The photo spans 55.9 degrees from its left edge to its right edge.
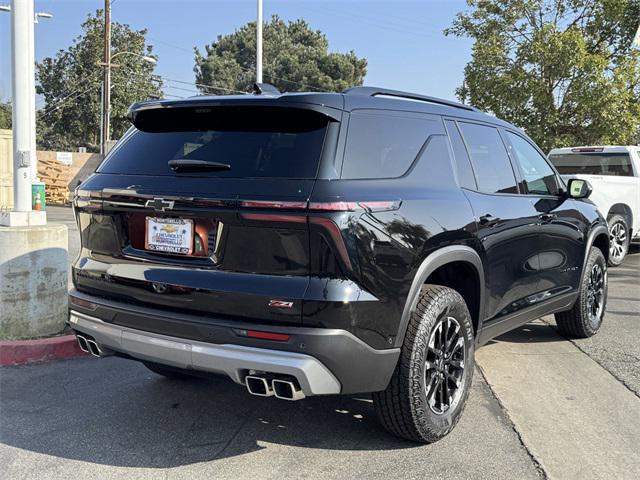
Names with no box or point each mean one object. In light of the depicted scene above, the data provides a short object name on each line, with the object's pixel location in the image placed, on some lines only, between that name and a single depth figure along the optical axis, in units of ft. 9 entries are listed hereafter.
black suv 8.98
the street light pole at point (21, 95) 17.26
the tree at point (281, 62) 160.04
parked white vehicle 31.09
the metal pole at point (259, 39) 54.03
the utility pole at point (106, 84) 82.48
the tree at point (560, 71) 49.14
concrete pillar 15.81
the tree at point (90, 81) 112.88
